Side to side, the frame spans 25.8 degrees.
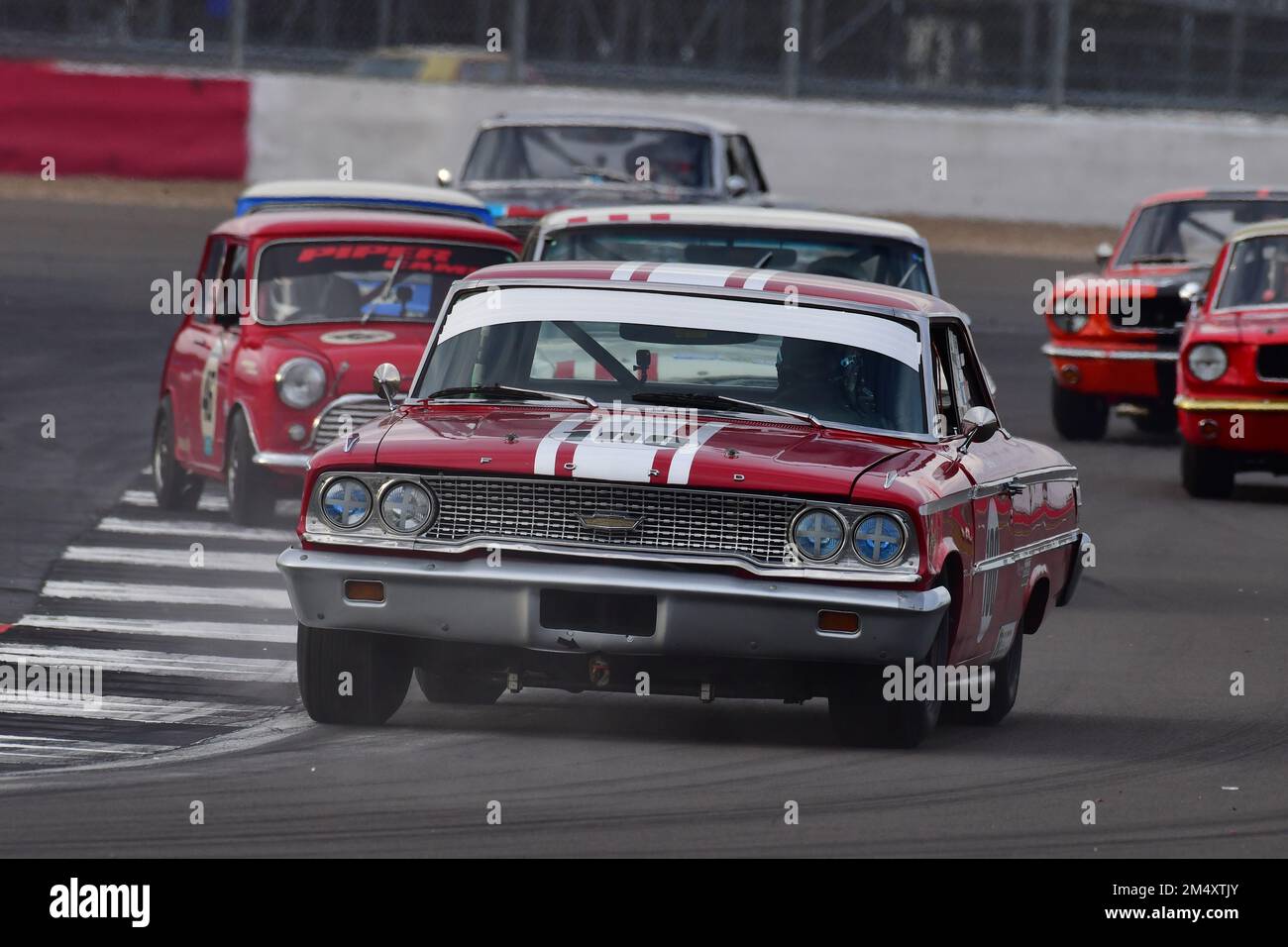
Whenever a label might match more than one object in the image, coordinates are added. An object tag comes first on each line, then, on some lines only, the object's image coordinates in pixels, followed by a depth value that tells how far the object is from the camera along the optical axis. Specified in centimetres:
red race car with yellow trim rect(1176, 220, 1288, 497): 1530
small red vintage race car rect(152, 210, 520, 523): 1341
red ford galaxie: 763
